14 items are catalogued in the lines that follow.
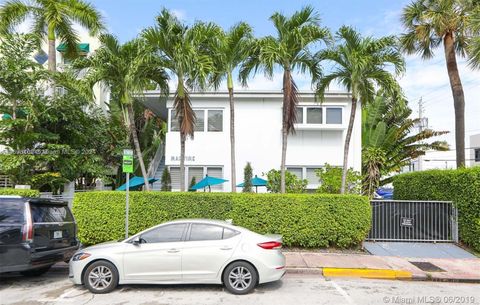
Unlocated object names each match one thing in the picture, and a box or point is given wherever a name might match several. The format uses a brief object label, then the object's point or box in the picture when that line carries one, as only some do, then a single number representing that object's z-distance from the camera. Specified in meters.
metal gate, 11.15
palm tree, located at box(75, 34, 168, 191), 10.45
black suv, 6.68
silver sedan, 6.48
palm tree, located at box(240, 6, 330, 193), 10.59
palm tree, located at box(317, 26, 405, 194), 10.62
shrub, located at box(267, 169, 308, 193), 15.41
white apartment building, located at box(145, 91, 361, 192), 17.41
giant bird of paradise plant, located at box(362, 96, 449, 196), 19.12
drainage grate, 8.33
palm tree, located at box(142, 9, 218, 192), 10.25
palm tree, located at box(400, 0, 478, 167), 13.02
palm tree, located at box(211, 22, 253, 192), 10.71
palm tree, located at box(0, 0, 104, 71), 14.23
